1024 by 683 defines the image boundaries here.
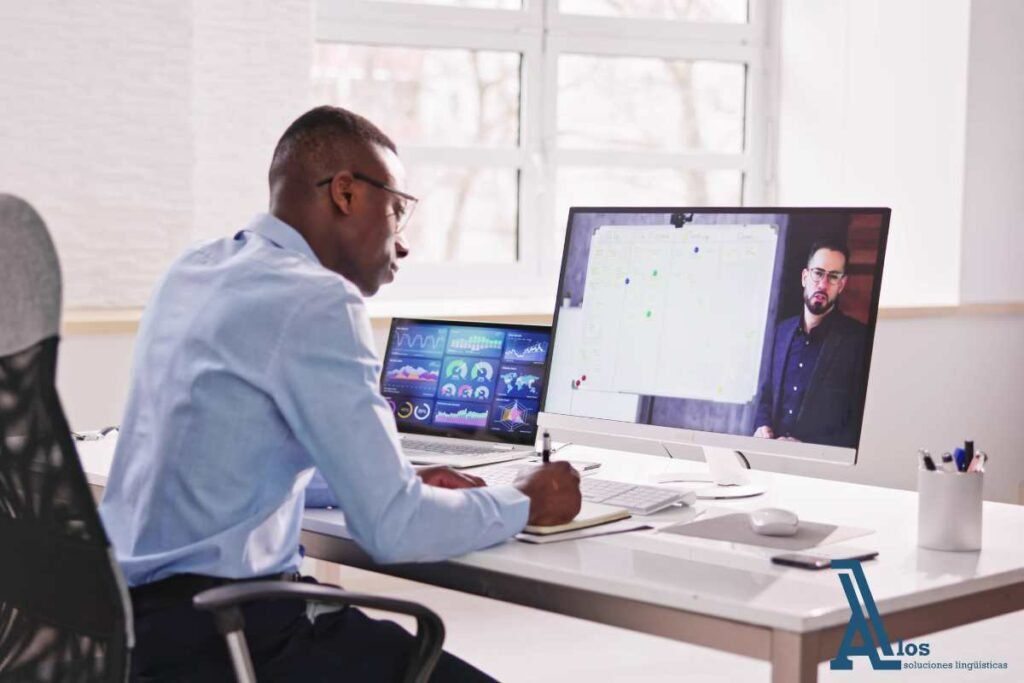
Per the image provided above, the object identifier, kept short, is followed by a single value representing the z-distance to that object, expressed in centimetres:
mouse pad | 186
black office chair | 141
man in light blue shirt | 167
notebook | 188
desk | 151
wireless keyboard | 207
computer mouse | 189
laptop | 257
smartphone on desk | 171
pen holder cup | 182
